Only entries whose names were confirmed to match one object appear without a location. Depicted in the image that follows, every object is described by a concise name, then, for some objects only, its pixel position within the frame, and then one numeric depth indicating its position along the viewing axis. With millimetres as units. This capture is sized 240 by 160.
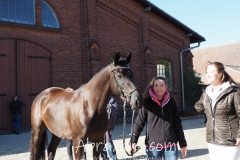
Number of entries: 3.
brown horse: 3741
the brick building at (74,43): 11625
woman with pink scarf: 3389
